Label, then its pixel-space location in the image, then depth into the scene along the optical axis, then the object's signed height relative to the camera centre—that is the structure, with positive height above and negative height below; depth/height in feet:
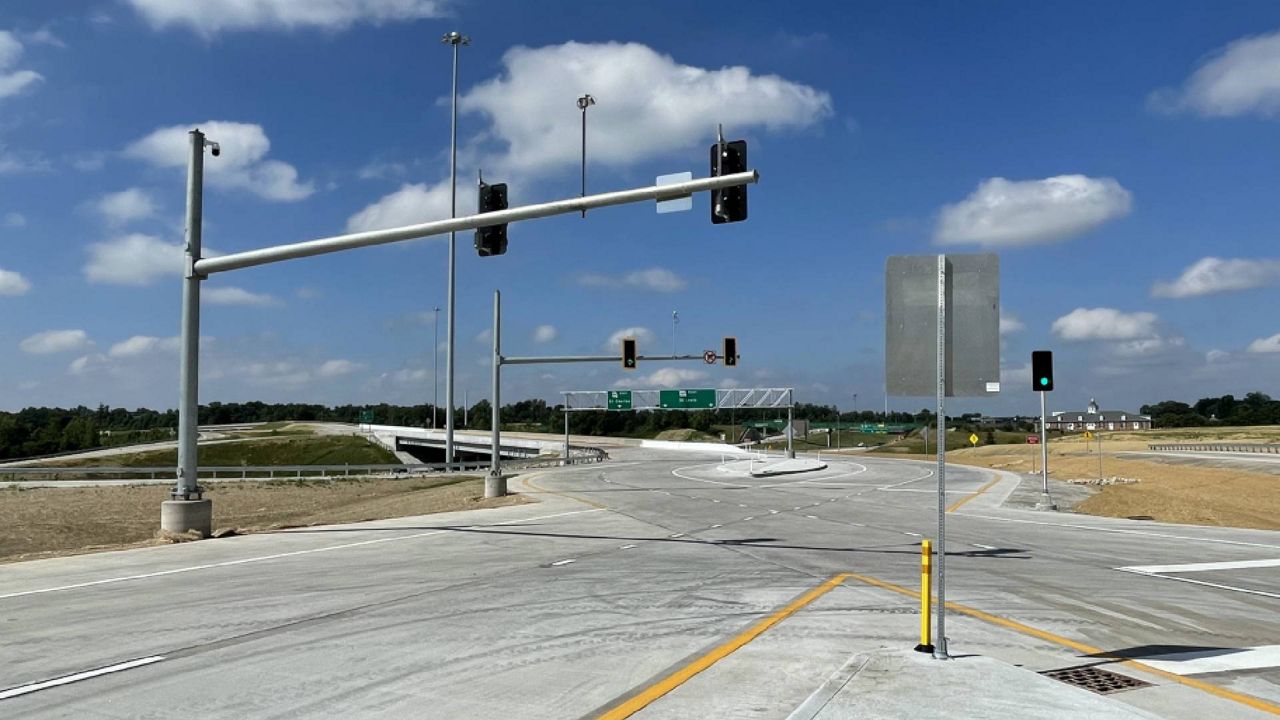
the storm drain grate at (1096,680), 21.74 -7.08
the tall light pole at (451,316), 126.00 +13.05
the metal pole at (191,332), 61.21 +4.92
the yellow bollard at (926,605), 23.72 -5.47
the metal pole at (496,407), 102.47 -0.55
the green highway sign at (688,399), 245.65 +1.11
